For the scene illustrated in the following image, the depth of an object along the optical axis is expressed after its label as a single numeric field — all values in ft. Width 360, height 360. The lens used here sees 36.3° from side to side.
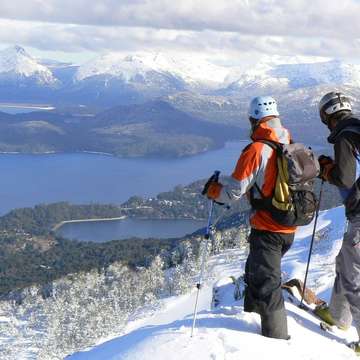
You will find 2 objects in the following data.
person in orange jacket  18.84
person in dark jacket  19.69
